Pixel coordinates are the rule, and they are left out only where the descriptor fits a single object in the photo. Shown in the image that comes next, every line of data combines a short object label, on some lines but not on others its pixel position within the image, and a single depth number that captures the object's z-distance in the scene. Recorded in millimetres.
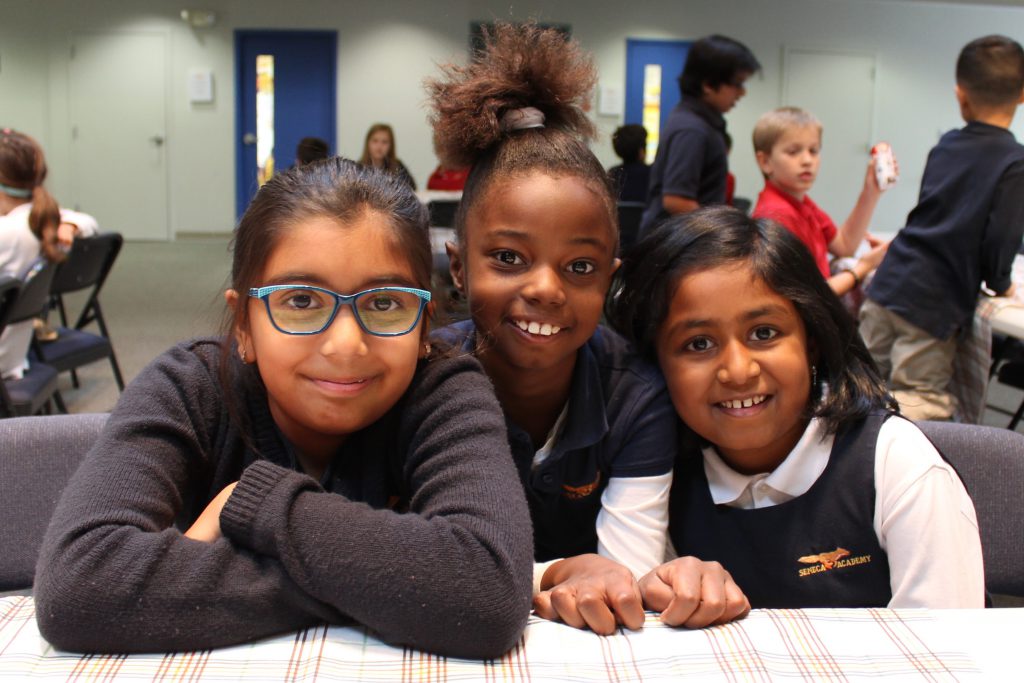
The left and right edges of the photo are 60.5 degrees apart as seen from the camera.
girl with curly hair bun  1208
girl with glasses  735
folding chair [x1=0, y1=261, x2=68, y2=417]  2592
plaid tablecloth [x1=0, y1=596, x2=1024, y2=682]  687
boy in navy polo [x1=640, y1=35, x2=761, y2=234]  3072
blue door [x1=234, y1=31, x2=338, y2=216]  9594
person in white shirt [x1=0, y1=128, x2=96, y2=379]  3160
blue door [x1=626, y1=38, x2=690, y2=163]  9680
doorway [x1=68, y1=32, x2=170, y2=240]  9547
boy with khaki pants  2479
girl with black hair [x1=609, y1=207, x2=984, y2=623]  1161
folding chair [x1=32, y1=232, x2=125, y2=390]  3240
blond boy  2840
